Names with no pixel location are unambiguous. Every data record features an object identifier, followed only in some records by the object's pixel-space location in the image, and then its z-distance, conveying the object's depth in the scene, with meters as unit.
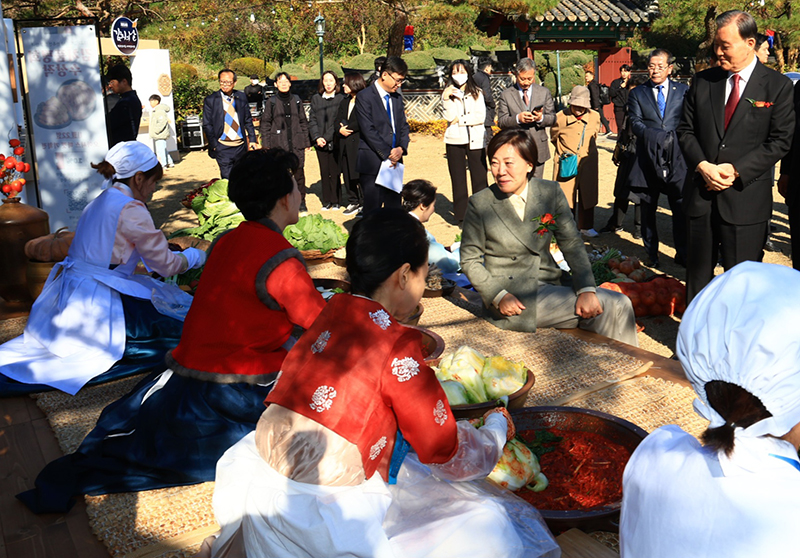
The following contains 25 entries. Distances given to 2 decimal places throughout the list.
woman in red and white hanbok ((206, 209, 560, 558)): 1.93
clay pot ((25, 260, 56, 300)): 4.97
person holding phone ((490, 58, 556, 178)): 8.08
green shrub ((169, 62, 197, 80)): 22.94
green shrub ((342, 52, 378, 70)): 25.18
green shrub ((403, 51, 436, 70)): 23.86
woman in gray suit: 4.25
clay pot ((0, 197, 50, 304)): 5.30
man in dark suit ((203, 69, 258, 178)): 8.89
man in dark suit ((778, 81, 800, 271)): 4.75
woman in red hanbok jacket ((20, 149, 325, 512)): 2.85
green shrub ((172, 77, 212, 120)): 18.48
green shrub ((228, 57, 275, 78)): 28.75
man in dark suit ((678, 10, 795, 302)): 4.21
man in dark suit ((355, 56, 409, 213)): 7.50
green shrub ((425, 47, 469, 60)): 25.13
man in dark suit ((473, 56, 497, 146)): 8.56
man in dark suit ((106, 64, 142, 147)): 7.82
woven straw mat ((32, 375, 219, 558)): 2.55
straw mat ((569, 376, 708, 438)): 3.25
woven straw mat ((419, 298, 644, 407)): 3.64
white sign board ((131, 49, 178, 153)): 14.85
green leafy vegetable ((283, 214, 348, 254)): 6.52
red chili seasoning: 2.56
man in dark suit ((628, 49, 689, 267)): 6.68
